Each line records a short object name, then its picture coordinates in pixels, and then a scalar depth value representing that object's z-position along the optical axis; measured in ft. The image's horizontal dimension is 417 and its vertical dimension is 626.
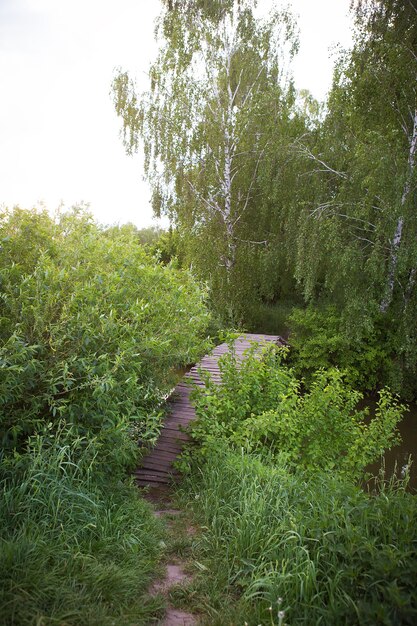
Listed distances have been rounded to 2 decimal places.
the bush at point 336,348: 34.45
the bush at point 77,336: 11.91
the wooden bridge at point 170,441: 16.05
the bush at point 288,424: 15.79
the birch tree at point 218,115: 44.42
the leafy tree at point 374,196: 29.19
